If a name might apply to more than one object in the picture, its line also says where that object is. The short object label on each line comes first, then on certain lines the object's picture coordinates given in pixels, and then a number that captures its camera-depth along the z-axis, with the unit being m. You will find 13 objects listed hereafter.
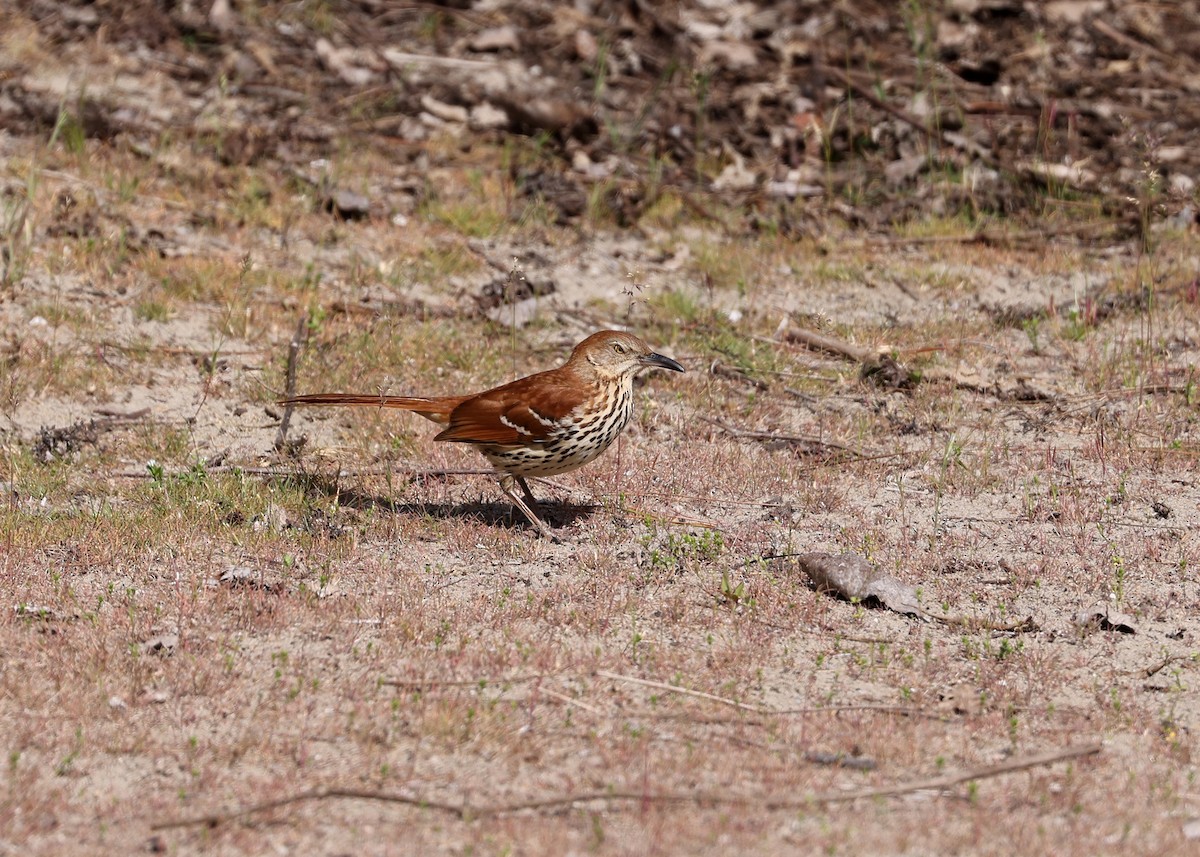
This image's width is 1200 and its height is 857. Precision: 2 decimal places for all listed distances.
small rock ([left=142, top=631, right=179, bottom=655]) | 11.19
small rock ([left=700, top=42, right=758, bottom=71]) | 24.84
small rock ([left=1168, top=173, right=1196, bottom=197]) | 21.20
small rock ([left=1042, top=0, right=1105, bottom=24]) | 25.95
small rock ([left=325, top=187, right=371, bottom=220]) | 20.80
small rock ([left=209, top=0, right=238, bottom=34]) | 25.83
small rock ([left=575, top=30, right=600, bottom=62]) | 25.33
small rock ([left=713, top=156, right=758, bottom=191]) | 22.27
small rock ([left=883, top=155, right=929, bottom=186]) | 21.80
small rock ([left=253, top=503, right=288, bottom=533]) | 13.53
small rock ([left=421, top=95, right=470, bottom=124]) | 23.77
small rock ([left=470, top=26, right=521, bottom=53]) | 25.77
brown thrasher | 13.24
